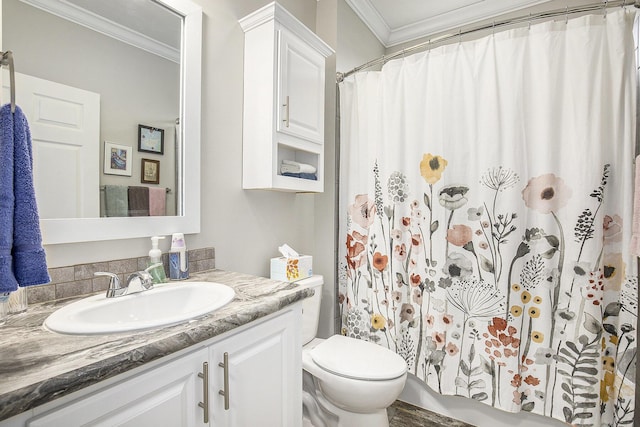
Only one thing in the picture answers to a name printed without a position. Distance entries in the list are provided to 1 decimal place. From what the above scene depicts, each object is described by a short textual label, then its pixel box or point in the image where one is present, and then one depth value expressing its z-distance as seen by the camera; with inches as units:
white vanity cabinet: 25.1
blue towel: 27.2
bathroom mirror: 44.3
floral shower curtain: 53.5
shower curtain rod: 52.5
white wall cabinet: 59.6
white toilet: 54.0
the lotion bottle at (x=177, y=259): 49.1
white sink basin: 29.9
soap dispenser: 46.4
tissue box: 65.9
